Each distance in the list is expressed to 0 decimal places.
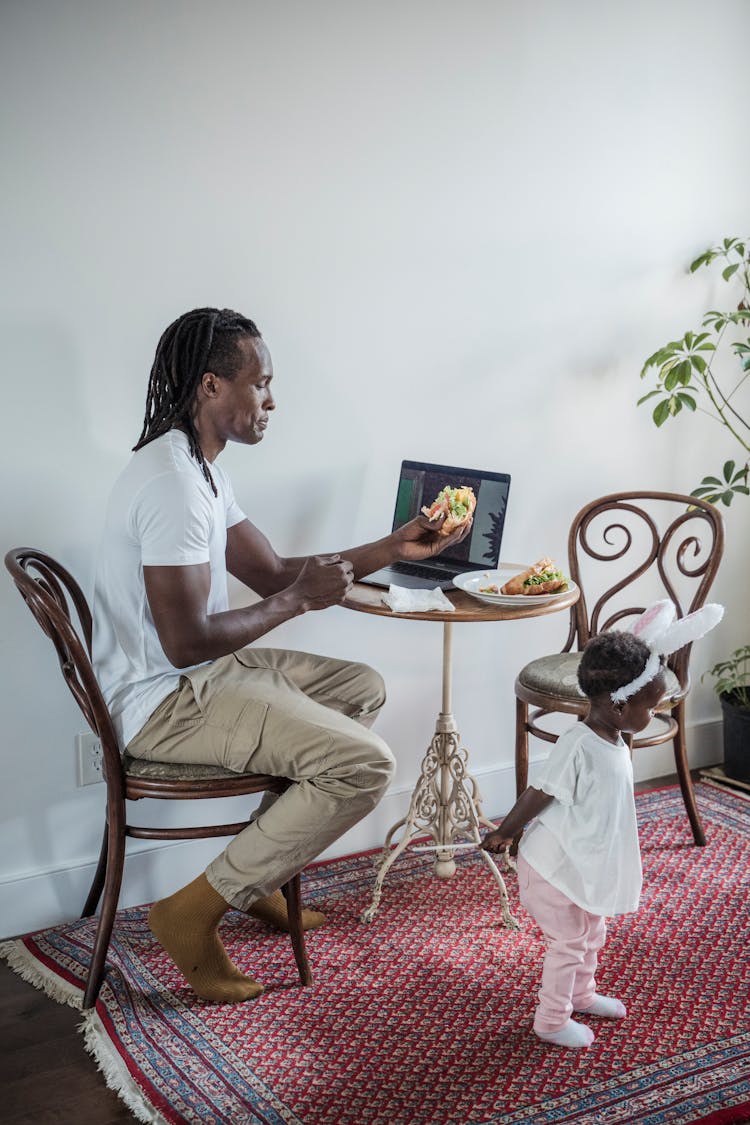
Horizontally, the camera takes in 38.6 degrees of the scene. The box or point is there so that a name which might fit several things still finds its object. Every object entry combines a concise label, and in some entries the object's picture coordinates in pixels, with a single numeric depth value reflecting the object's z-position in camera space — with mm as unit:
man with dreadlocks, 2020
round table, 2545
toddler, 1953
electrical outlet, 2477
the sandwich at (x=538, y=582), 2367
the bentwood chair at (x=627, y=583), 2670
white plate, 2314
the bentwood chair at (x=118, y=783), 2035
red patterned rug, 1833
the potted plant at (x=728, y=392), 3133
